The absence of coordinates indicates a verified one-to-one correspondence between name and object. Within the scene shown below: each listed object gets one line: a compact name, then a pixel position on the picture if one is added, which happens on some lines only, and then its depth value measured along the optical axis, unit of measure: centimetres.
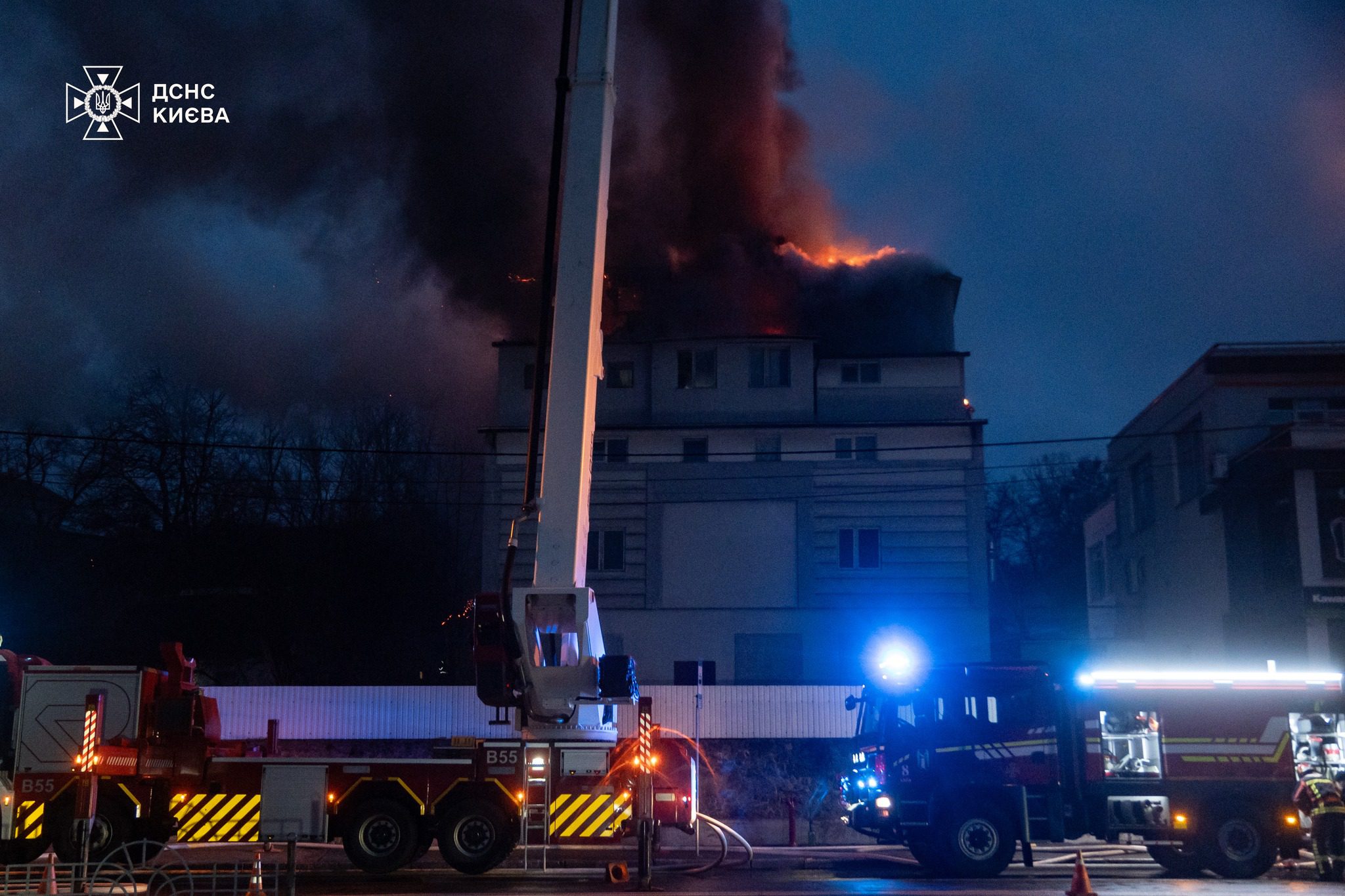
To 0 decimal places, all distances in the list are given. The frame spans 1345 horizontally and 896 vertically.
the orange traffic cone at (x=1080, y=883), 1277
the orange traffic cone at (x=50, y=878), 1154
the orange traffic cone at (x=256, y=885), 1134
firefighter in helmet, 1600
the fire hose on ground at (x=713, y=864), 1681
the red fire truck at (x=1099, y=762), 1642
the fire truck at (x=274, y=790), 1591
